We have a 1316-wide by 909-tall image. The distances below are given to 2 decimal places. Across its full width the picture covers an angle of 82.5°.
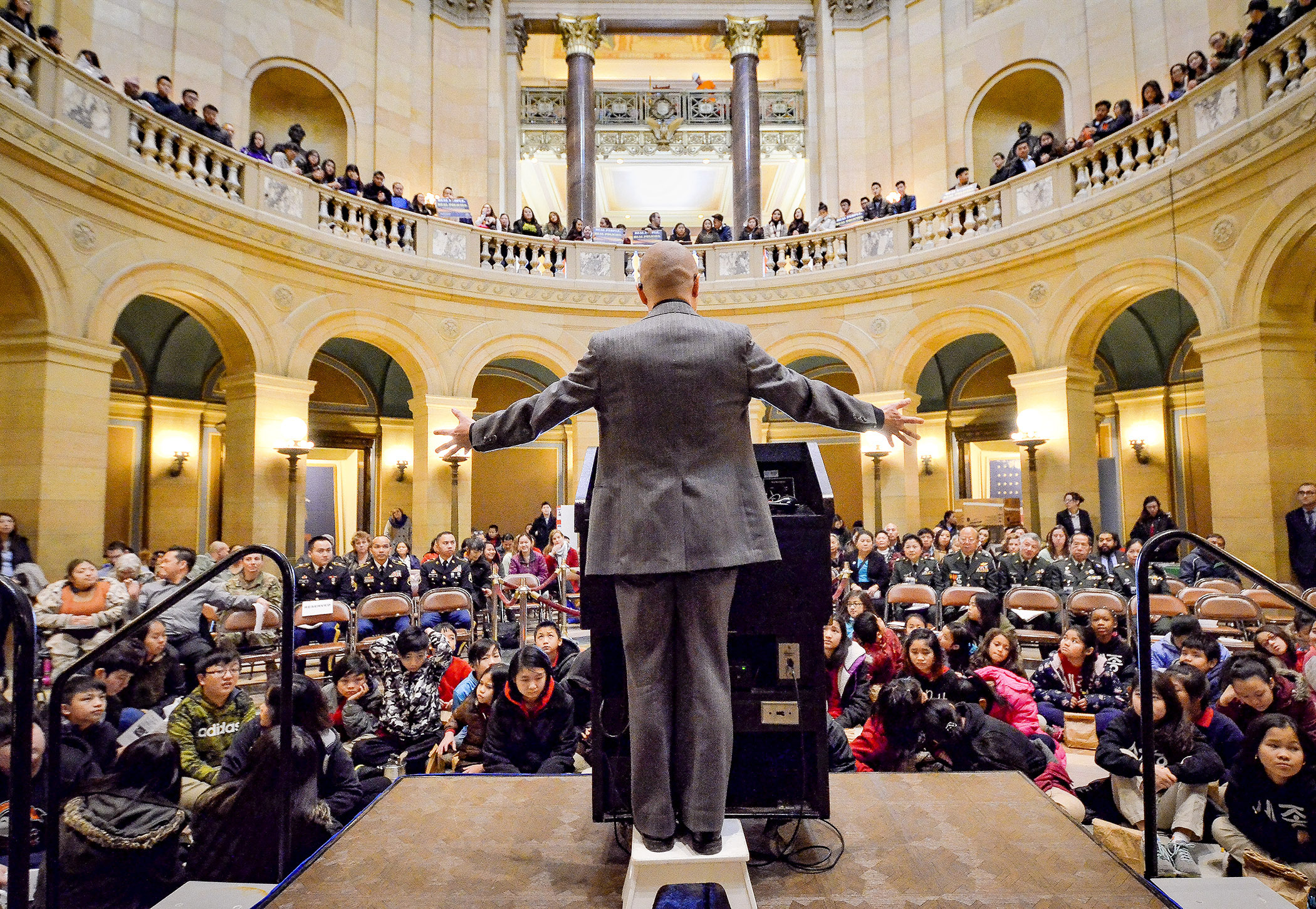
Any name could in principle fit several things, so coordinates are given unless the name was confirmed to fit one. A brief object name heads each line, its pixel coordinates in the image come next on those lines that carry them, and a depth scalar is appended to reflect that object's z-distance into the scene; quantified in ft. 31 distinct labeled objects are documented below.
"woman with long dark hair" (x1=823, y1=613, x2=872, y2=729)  16.63
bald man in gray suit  6.48
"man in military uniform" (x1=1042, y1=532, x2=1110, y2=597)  25.22
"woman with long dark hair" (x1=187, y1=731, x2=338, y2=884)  9.98
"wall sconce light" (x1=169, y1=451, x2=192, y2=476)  39.37
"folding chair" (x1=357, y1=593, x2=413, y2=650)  22.82
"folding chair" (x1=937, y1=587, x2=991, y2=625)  23.53
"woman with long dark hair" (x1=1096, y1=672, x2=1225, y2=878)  11.10
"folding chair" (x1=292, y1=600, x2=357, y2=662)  21.58
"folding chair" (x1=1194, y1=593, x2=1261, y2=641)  19.35
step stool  6.35
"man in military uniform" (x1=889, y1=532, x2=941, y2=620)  27.81
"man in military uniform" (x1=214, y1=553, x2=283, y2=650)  21.85
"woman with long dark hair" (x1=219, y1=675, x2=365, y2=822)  11.23
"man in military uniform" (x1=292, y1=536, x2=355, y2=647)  25.09
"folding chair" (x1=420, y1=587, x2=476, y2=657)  24.27
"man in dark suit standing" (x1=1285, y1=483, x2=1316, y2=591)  23.43
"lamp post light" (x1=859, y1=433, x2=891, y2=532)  36.42
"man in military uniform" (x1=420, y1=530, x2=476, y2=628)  27.32
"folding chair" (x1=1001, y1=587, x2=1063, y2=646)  22.43
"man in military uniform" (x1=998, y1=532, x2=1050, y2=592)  26.40
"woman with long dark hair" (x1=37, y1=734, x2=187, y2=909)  9.16
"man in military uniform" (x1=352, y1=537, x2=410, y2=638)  25.80
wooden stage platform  6.93
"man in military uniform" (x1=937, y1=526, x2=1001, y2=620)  26.86
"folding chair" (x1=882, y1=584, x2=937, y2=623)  24.45
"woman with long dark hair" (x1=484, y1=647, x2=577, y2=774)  12.89
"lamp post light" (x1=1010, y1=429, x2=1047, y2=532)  32.50
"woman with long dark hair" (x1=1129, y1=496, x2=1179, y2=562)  31.01
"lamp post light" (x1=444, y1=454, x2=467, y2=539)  36.83
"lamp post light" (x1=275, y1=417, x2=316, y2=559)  32.22
